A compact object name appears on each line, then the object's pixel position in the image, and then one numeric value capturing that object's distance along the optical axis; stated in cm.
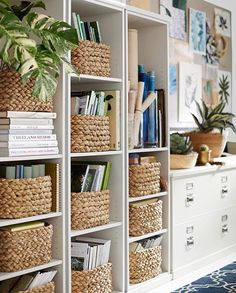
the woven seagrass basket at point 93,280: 272
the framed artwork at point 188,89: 422
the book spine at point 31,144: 229
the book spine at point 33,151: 230
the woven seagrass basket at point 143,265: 314
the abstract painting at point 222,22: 470
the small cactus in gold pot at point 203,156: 385
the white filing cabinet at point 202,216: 345
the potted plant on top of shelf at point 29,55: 214
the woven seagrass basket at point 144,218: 311
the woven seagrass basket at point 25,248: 229
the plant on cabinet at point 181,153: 355
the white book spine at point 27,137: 229
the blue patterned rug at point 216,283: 323
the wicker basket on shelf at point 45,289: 240
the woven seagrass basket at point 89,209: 267
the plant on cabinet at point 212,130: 412
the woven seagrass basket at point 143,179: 310
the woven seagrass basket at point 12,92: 229
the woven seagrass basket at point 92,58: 269
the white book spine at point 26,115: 227
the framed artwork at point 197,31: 434
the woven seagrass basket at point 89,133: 267
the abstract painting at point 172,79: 410
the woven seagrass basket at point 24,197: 229
